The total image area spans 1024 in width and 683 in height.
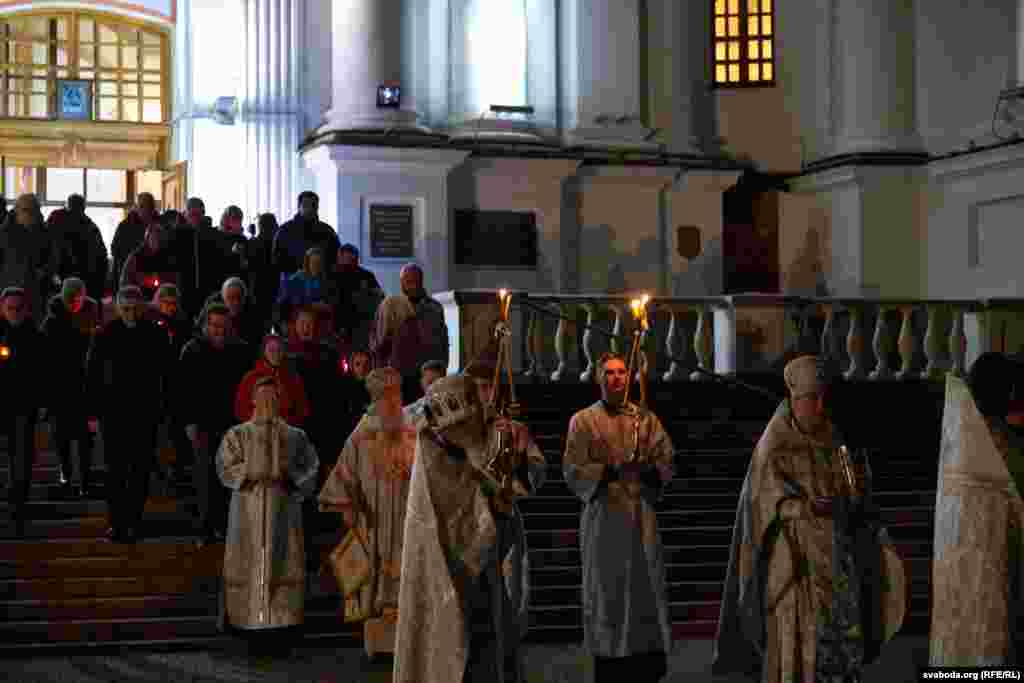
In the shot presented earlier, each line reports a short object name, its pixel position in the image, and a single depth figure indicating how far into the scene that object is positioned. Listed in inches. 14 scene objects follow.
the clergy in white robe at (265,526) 490.9
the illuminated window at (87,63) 976.9
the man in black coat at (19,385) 554.9
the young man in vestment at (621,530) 440.1
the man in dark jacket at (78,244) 700.7
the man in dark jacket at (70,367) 581.6
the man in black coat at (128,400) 544.4
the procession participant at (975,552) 300.5
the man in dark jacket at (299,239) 718.5
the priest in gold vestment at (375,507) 478.0
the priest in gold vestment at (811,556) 376.8
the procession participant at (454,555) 319.9
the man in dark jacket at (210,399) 550.3
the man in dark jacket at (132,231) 707.4
